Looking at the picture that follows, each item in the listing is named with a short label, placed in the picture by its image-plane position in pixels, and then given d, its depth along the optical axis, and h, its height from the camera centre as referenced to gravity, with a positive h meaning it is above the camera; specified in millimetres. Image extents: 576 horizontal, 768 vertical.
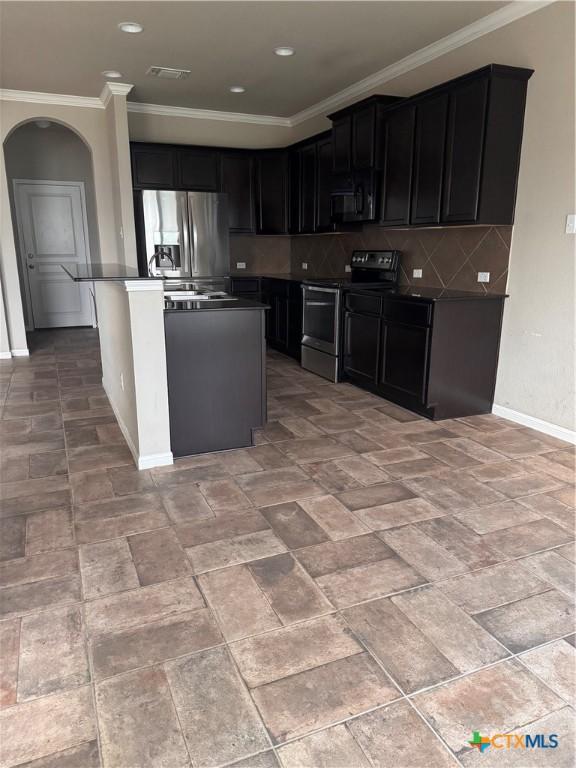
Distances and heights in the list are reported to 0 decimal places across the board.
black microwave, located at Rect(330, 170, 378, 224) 4676 +504
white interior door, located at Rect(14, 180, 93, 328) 7398 +90
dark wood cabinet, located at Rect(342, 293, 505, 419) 3768 -715
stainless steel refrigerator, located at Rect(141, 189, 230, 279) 5910 +199
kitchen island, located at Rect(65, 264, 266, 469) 2936 -676
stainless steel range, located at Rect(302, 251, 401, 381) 4805 -478
